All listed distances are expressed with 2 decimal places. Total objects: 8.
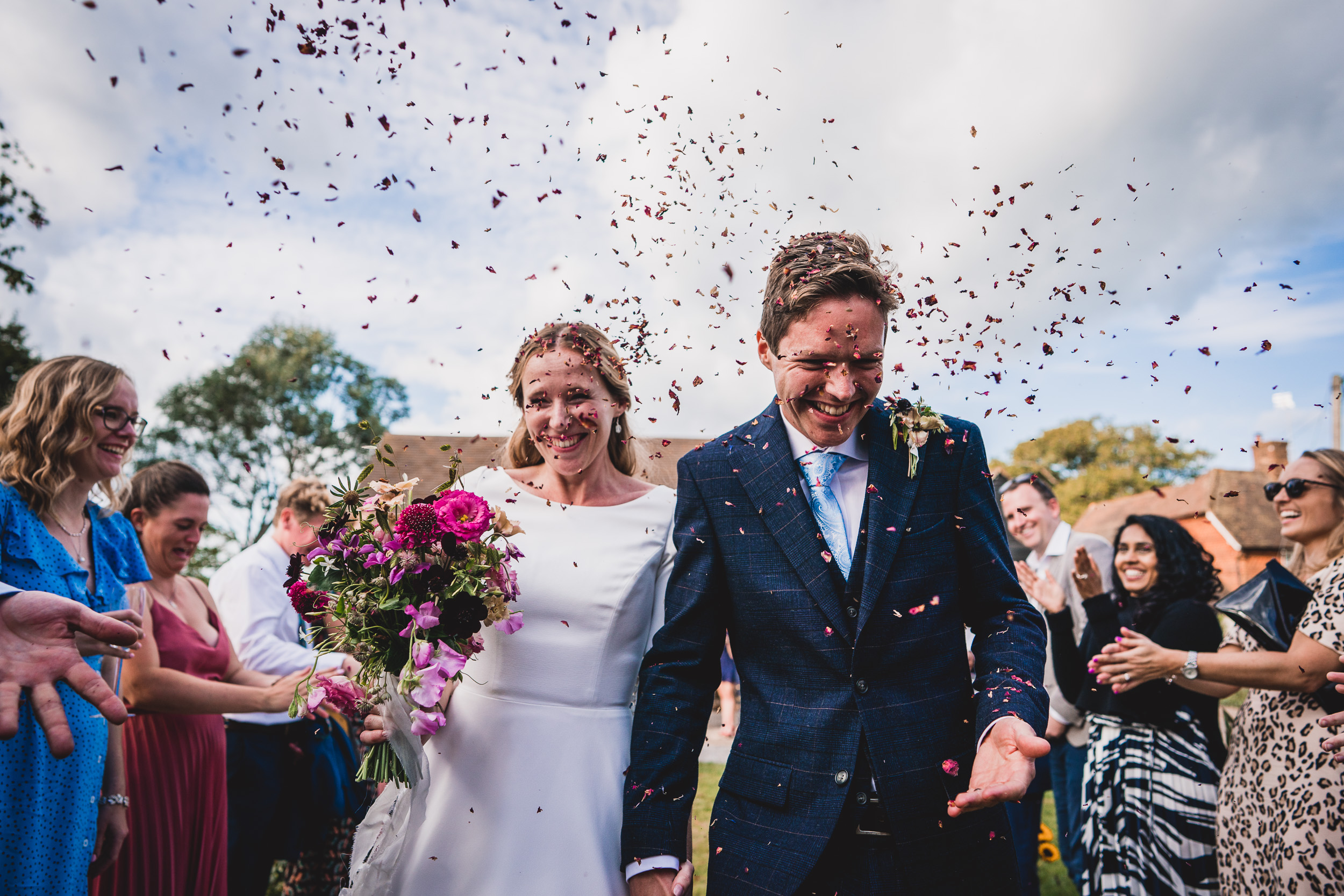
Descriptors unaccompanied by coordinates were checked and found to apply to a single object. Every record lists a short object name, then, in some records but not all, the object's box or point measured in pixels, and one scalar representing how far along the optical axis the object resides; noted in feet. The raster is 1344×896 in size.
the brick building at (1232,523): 103.30
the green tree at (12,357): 49.26
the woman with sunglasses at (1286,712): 10.77
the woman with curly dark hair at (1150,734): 13.48
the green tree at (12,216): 28.48
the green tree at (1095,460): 143.95
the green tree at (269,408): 90.74
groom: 7.00
